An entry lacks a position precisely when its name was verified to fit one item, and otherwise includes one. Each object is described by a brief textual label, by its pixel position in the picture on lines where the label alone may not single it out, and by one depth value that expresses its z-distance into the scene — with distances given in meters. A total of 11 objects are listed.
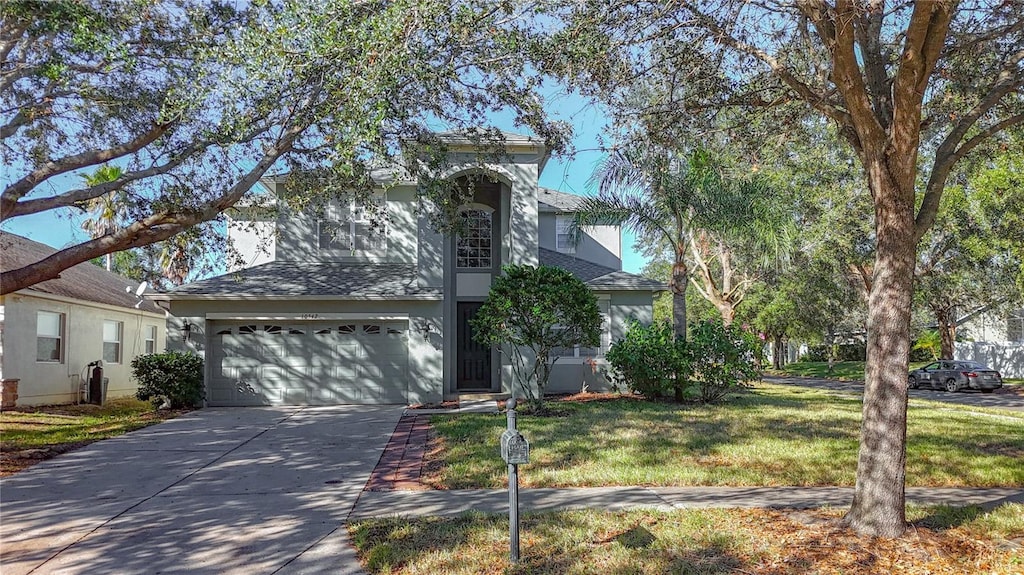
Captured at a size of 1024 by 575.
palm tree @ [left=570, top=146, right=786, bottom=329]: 15.08
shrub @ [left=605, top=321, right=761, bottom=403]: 13.32
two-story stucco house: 14.52
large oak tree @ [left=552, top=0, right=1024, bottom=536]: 4.88
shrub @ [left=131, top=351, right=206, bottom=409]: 13.70
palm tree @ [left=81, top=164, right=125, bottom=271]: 11.49
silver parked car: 22.03
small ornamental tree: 12.04
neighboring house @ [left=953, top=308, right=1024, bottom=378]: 28.83
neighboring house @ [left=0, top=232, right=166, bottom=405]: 14.28
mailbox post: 4.45
